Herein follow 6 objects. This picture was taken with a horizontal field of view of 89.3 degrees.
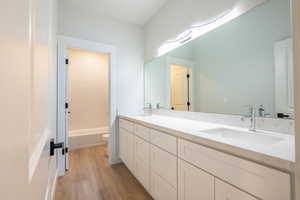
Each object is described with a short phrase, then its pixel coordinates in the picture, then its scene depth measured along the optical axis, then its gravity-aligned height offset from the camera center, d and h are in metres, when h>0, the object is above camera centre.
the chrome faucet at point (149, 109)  2.82 -0.15
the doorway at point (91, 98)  2.66 +0.08
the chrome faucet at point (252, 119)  1.24 -0.15
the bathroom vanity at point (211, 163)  0.67 -0.37
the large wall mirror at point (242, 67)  1.15 +0.33
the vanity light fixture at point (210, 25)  1.33 +0.83
